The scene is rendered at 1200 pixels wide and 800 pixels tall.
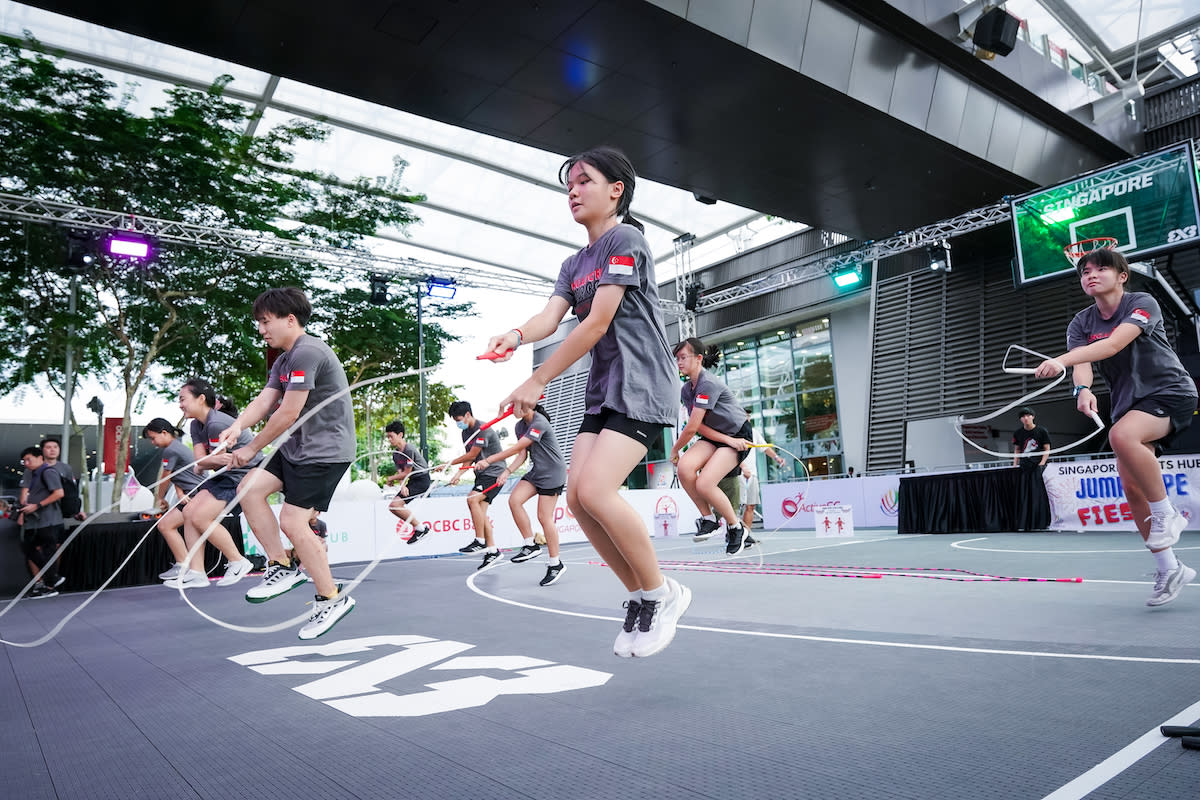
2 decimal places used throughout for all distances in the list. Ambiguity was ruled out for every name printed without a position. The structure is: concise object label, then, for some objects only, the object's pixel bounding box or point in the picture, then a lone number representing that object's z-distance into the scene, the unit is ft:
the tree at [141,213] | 47.57
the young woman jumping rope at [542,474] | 25.11
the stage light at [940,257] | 53.93
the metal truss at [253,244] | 45.62
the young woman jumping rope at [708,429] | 20.62
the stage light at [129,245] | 46.29
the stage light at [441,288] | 60.70
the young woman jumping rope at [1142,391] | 13.17
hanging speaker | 36.55
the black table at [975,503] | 37.83
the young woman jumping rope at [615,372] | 8.80
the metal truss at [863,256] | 49.73
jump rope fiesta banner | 32.19
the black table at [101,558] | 35.12
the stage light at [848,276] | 60.70
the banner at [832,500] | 49.53
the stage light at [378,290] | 59.26
